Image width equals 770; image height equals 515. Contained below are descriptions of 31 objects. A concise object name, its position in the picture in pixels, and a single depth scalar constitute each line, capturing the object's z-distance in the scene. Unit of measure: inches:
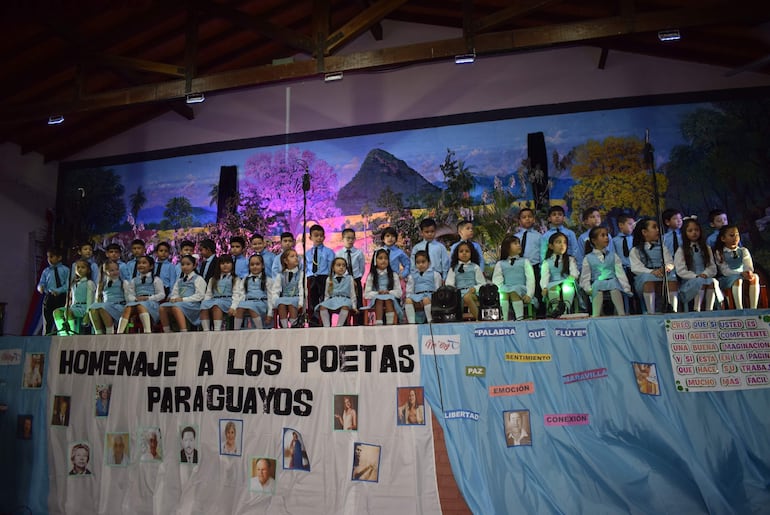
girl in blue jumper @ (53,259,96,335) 269.1
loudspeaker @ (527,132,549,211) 333.4
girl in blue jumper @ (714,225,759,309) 208.4
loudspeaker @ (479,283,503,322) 208.8
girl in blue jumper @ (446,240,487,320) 233.9
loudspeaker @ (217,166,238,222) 381.1
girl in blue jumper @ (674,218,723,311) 208.2
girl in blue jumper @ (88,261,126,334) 253.0
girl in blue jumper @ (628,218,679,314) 216.4
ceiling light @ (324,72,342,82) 258.8
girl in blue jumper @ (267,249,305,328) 249.6
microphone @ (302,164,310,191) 240.2
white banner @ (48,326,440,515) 173.0
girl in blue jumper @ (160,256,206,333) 251.3
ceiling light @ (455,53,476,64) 242.8
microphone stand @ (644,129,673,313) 185.0
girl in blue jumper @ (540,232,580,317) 224.5
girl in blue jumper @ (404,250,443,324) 240.4
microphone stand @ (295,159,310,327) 221.8
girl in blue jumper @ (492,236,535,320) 228.4
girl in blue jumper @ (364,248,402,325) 241.4
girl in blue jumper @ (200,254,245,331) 251.8
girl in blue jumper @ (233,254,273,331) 249.3
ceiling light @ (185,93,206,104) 275.3
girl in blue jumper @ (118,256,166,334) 250.7
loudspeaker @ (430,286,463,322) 210.1
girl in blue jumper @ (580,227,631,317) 218.2
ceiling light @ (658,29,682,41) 230.4
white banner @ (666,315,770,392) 158.7
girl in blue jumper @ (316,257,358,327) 241.4
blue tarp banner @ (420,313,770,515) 152.9
